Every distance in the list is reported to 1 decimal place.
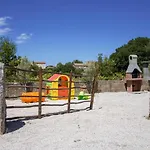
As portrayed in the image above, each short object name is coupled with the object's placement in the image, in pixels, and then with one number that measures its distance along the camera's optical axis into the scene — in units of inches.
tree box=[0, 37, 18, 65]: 591.1
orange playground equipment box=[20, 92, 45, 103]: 390.2
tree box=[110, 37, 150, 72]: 1106.9
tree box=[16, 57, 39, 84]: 544.0
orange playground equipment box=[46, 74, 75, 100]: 447.3
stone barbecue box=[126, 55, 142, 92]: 652.9
